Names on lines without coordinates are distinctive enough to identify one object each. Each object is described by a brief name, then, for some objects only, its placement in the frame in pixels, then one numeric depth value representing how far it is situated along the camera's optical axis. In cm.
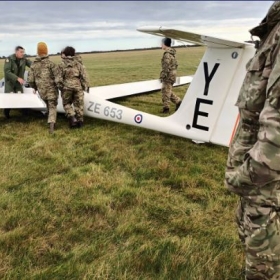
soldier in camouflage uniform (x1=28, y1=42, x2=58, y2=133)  777
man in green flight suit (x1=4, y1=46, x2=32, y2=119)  943
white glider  470
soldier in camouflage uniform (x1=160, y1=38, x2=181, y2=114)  991
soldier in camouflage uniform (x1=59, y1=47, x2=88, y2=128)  784
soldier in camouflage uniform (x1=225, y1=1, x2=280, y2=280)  157
